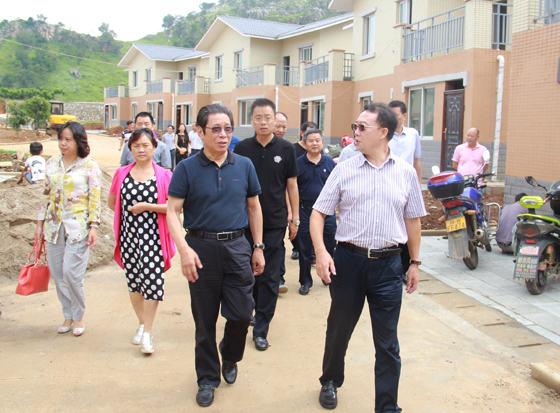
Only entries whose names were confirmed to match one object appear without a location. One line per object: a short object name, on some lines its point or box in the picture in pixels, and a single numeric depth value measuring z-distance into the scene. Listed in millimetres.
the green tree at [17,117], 37406
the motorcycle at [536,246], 5836
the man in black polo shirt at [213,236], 3578
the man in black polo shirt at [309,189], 6309
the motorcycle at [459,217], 6820
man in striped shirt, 3277
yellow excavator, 42462
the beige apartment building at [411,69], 9734
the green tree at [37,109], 40031
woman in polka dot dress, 4391
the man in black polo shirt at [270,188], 4695
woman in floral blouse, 4668
